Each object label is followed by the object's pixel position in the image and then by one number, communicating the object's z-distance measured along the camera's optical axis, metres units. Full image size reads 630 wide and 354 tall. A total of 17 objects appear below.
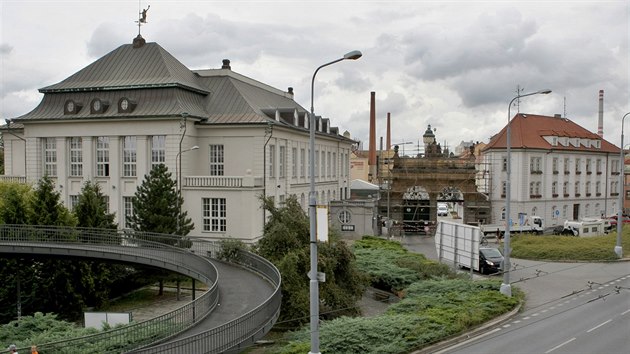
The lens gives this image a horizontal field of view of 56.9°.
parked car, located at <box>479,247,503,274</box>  33.66
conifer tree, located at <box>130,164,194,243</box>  34.22
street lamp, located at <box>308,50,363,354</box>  14.10
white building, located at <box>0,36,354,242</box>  42.03
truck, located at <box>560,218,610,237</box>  54.91
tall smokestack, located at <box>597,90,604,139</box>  92.94
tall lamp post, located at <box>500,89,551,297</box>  24.20
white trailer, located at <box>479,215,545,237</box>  54.03
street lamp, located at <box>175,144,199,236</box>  41.45
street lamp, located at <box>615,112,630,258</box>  36.38
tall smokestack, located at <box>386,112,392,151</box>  105.47
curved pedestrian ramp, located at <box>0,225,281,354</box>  14.66
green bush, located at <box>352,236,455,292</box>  30.77
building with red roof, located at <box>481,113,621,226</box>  63.69
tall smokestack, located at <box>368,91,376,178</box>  89.88
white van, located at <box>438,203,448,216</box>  86.75
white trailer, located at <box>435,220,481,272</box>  26.11
